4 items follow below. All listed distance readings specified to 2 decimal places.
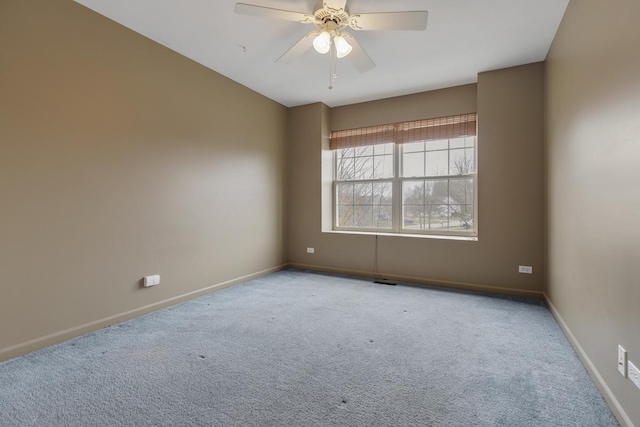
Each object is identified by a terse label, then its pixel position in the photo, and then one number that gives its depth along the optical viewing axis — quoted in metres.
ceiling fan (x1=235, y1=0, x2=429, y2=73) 2.09
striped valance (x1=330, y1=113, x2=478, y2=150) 3.92
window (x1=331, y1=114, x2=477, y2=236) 4.02
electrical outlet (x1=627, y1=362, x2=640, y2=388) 1.29
